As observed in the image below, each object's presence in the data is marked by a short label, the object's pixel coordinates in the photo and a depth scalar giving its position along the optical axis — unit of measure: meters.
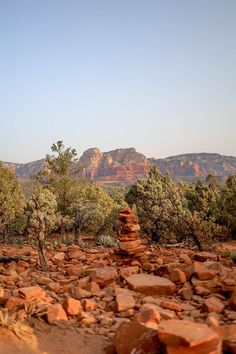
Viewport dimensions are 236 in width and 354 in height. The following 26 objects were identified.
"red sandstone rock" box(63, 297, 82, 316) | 6.61
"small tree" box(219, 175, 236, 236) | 22.59
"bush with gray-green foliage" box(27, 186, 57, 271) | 9.73
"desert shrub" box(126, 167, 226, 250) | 17.03
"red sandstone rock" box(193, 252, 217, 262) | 10.48
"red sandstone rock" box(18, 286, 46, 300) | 7.02
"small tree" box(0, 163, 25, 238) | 20.47
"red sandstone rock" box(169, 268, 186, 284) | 8.38
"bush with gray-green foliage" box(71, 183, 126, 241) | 20.52
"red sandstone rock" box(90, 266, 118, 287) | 8.45
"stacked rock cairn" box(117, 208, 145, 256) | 10.16
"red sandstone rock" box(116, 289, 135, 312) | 6.95
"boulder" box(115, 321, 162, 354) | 4.75
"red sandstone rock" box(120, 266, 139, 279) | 8.98
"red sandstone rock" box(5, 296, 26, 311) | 6.53
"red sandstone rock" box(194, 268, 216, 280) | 8.29
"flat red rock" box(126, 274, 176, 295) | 7.94
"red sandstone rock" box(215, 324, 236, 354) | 4.74
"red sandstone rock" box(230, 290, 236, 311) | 6.91
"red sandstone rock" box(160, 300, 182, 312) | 6.89
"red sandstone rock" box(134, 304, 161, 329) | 5.86
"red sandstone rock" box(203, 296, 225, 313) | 6.86
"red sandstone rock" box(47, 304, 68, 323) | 6.29
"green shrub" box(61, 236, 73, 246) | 16.85
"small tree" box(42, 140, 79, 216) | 27.58
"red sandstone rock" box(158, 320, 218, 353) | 4.36
